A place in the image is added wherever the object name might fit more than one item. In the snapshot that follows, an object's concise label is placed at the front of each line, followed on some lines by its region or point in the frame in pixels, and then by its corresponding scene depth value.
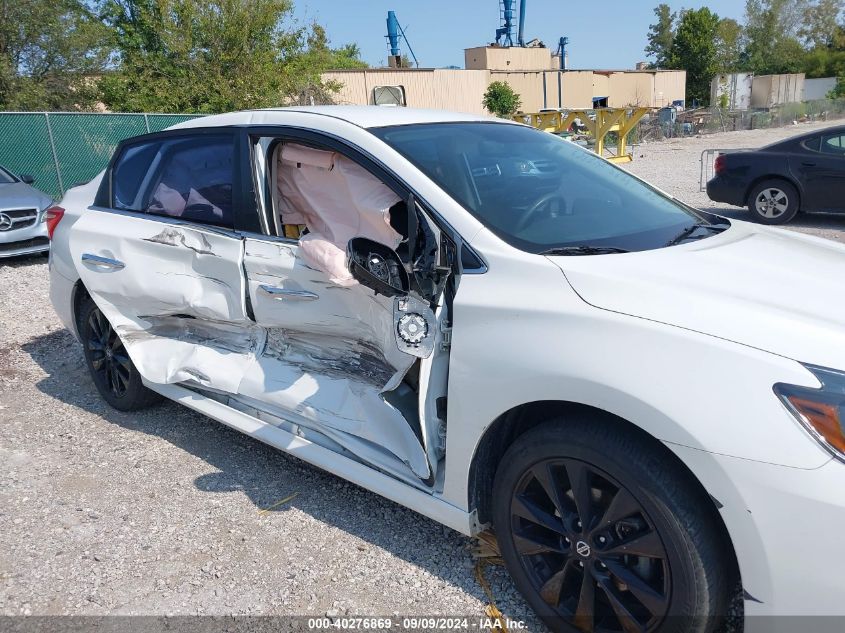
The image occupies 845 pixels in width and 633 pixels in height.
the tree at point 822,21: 70.06
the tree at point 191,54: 19.34
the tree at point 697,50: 56.81
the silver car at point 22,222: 8.81
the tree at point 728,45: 63.38
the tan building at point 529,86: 35.00
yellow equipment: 16.33
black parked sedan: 9.16
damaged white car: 1.78
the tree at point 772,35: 69.12
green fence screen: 12.48
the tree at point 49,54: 17.25
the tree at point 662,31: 71.50
